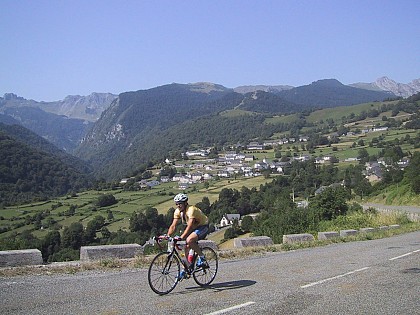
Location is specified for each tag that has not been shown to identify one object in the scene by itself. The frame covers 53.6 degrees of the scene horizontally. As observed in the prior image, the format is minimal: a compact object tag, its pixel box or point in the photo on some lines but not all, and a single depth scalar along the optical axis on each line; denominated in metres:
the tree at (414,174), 45.31
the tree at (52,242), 39.72
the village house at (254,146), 160.18
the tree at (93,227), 54.31
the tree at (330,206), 28.98
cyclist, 7.80
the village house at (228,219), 63.62
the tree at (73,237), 47.56
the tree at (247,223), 52.10
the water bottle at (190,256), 7.91
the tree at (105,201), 83.55
